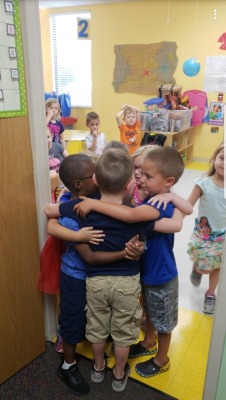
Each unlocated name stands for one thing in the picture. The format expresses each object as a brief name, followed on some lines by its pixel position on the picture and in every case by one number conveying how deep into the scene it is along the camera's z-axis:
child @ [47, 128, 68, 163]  2.99
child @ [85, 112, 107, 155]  3.44
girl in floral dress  1.78
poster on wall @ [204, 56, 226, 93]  4.86
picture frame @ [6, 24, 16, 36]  1.12
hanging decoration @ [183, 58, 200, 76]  4.72
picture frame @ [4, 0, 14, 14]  1.09
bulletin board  1.11
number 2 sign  6.13
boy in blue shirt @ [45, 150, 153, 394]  1.18
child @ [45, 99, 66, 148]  3.29
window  6.46
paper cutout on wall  4.31
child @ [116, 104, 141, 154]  3.84
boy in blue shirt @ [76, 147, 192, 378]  1.15
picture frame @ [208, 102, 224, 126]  5.38
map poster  5.54
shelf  4.72
